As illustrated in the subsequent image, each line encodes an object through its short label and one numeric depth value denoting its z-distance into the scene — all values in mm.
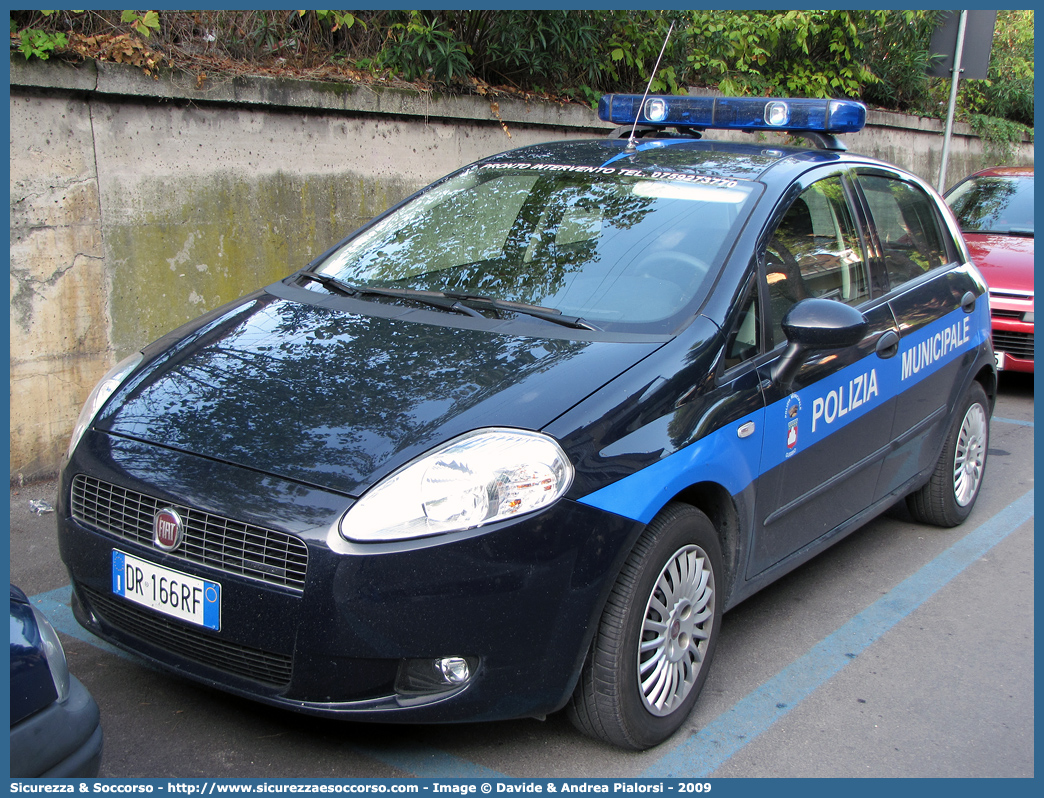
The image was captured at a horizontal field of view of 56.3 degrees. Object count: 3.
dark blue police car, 2387
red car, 7297
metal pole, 9078
